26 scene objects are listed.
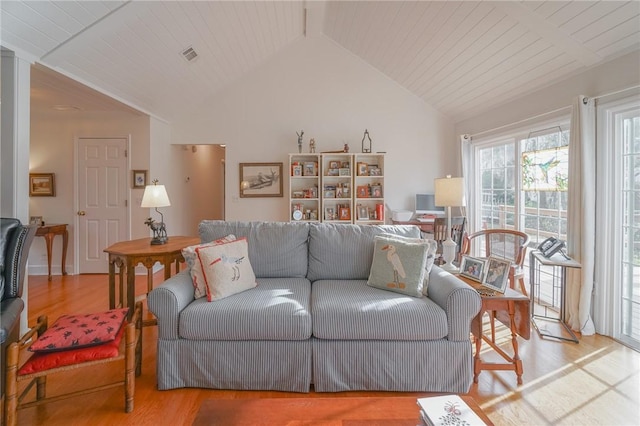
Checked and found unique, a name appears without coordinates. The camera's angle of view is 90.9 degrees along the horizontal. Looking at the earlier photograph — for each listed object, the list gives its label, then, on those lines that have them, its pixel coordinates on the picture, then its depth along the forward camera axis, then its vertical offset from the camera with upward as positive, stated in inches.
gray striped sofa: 71.9 -30.7
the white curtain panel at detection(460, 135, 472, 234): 177.0 +20.3
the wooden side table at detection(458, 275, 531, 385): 75.0 -26.4
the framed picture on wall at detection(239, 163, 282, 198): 196.4 +20.5
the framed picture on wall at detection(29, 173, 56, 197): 176.1 +14.9
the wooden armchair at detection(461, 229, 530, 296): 107.1 -15.2
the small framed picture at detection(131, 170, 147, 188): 178.2 +19.1
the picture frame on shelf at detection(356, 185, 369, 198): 190.4 +12.6
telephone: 103.2 -11.6
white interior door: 177.6 +10.6
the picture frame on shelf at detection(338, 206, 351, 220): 190.9 -0.8
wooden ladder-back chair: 143.2 -9.2
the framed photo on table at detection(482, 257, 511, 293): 79.0 -16.1
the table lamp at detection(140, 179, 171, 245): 109.7 +3.8
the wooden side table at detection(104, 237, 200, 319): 93.8 -14.2
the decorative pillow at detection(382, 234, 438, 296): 84.4 -12.3
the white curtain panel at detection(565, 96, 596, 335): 101.7 +2.9
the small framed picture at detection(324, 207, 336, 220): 192.4 -0.8
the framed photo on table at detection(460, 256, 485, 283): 85.1 -15.7
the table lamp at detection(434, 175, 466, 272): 95.9 +4.6
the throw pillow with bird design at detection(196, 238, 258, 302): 80.0 -15.3
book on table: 40.3 -26.7
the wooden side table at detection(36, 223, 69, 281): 163.3 -12.1
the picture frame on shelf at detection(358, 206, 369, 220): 193.2 -0.8
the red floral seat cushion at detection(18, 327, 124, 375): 59.7 -28.3
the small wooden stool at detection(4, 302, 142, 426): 57.7 -31.0
